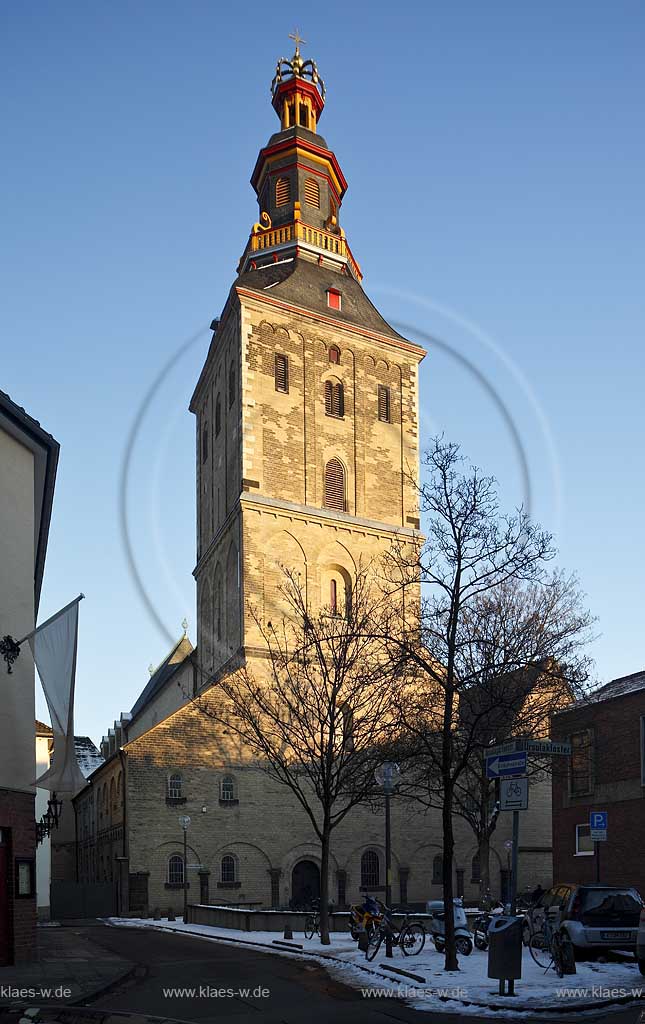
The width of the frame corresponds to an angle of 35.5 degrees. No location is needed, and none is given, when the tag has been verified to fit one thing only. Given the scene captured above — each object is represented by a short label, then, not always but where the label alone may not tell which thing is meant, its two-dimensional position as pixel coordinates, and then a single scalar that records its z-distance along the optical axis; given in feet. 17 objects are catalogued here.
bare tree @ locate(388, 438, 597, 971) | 58.08
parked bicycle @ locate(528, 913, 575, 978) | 50.26
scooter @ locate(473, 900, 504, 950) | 66.44
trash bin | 45.24
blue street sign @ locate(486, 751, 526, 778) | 48.70
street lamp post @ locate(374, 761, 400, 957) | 78.23
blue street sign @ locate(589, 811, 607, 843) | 70.44
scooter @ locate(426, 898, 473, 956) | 62.44
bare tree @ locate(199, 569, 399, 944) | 88.84
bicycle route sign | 48.16
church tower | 156.46
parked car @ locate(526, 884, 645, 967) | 55.21
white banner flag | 60.03
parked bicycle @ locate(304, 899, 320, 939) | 86.90
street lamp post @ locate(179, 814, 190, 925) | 131.75
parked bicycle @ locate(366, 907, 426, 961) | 63.77
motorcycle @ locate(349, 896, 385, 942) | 65.26
